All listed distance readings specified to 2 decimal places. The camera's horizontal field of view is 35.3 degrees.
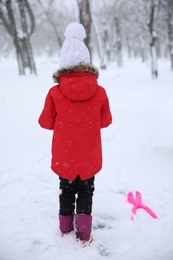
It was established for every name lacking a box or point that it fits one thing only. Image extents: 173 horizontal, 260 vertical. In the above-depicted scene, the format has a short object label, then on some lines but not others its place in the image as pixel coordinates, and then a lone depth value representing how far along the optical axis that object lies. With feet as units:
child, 7.78
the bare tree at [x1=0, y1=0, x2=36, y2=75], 50.36
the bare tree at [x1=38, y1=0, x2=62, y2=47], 62.61
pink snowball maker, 10.37
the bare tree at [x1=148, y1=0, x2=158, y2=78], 50.75
